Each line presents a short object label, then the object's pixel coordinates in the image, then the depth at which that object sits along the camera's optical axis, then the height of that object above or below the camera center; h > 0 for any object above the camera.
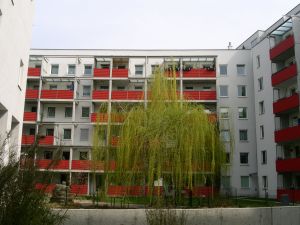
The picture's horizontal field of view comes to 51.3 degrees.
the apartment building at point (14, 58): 10.11 +3.89
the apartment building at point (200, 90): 31.21 +8.81
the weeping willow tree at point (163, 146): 14.71 +1.11
